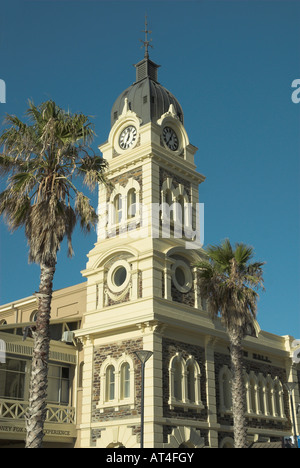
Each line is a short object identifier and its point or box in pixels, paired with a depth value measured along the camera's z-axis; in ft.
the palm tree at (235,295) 79.71
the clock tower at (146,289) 84.58
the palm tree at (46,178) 64.23
